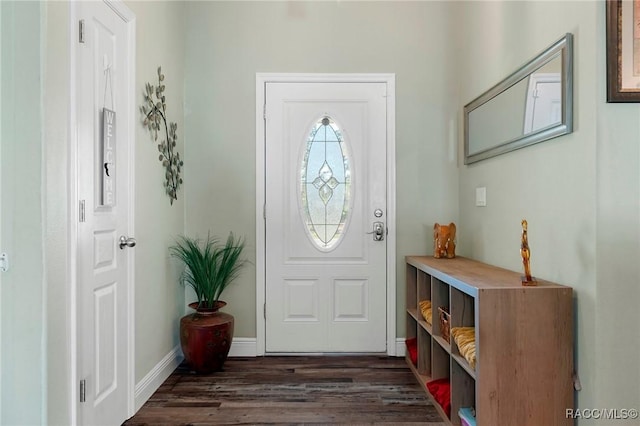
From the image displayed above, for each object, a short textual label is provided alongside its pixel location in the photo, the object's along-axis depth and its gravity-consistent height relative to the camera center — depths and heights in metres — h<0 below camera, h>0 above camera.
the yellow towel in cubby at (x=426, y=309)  2.65 -0.65
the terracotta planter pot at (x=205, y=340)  2.77 -0.86
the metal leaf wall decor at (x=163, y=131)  2.57 +0.51
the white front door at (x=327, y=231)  3.21 -0.18
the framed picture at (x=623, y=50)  1.60 +0.61
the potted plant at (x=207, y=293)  2.78 -0.60
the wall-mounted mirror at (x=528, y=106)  1.82 +0.53
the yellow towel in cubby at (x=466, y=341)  1.86 -0.62
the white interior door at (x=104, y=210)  1.86 -0.01
